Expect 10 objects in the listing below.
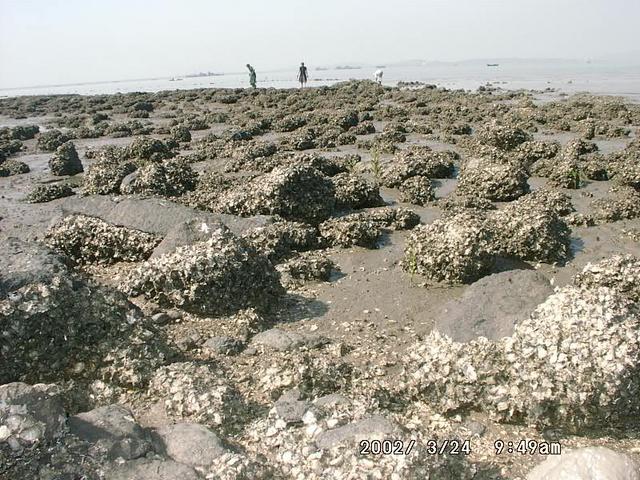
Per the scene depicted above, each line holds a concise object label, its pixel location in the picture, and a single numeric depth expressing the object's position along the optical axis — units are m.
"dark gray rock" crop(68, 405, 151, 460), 3.60
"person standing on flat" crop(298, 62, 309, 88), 44.42
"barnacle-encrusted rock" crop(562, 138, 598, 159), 12.53
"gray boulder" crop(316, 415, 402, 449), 3.75
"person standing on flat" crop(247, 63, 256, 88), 45.39
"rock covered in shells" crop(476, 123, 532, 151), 14.78
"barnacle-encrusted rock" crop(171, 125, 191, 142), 20.92
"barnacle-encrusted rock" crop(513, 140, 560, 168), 13.62
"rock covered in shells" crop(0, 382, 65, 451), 3.39
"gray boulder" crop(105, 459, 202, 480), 3.45
